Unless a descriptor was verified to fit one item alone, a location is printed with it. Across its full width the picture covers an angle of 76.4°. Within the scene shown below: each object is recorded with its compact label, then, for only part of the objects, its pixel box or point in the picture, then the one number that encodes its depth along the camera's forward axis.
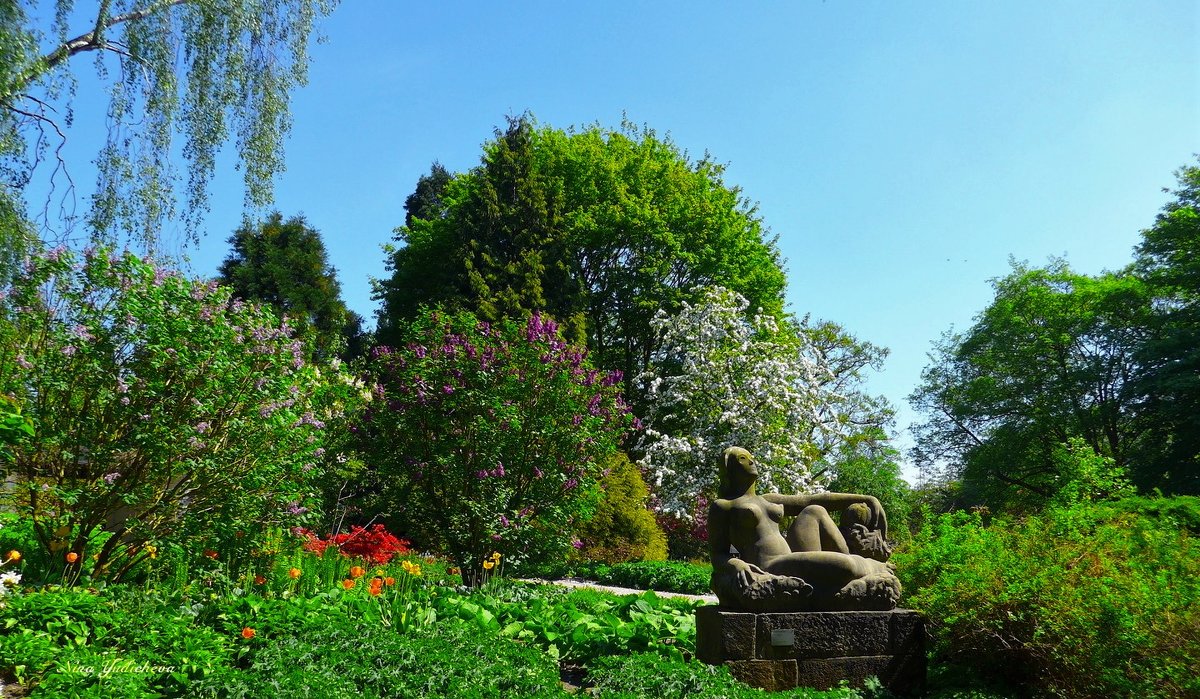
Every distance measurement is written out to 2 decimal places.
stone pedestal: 5.55
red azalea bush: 8.78
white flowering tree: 18.31
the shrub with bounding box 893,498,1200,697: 4.67
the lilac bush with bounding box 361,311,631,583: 9.83
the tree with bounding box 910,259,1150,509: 23.78
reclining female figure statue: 5.77
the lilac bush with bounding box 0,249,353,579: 6.95
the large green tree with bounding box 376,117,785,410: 21.19
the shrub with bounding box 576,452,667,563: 15.01
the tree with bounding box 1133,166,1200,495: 17.94
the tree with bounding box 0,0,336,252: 7.90
